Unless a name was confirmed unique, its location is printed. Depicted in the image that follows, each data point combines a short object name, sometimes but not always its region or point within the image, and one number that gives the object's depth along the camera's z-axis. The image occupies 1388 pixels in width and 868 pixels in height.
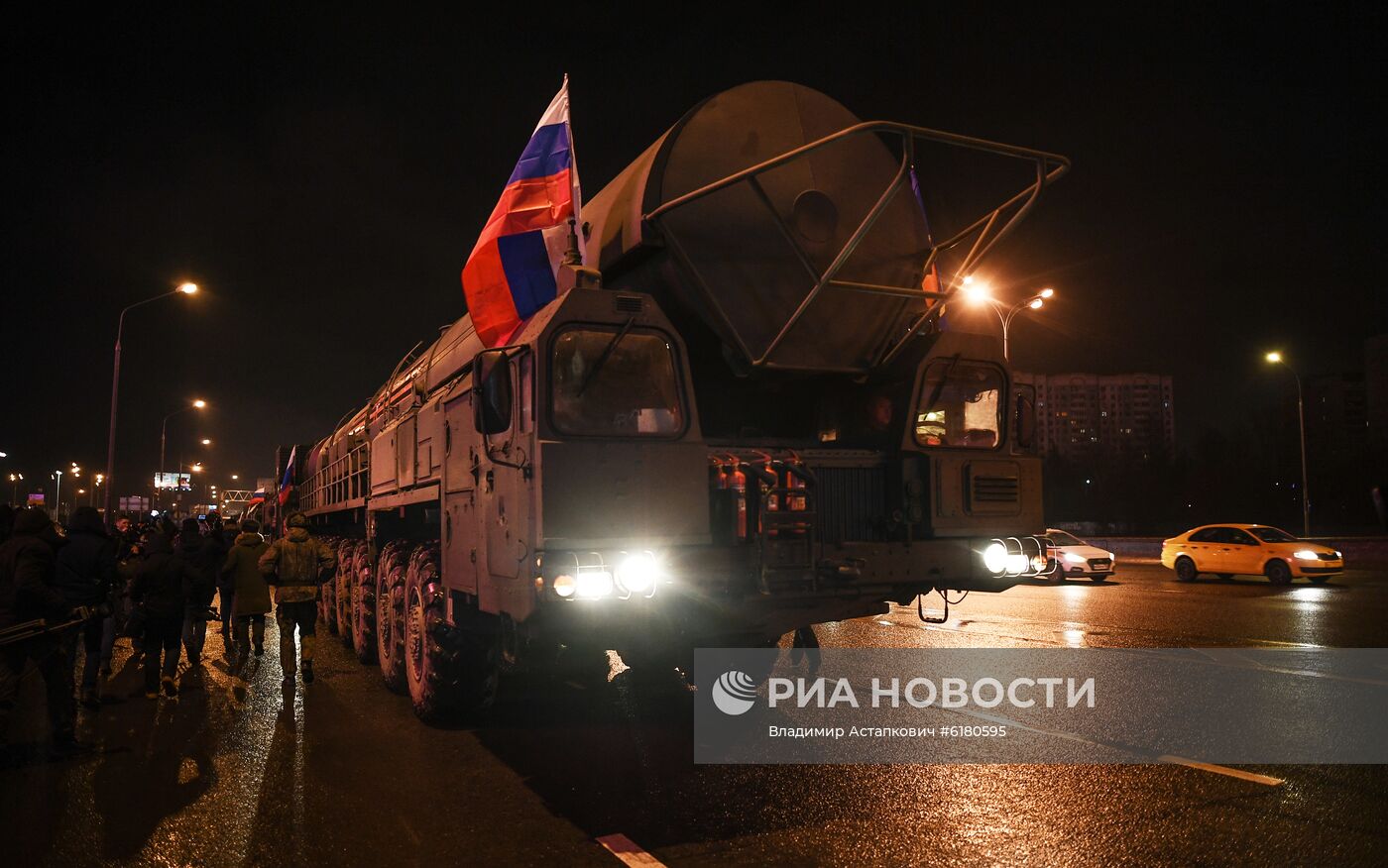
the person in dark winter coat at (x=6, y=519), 8.59
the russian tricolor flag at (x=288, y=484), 20.03
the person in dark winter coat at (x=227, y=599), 12.05
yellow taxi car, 20.34
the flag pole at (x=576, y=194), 7.35
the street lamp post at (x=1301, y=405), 30.80
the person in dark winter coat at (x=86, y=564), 7.77
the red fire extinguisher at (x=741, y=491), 5.75
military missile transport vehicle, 5.46
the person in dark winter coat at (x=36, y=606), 6.55
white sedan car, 22.84
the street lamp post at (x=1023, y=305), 19.02
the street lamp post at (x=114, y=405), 24.08
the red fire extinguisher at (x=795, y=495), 5.93
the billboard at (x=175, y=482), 75.14
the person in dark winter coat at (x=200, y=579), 10.08
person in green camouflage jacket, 9.41
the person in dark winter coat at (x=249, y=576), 9.91
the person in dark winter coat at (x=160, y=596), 8.68
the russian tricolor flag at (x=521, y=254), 7.52
